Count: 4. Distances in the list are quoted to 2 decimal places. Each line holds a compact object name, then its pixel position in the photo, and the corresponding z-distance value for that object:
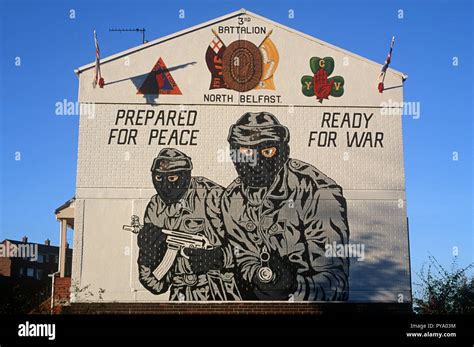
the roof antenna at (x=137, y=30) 28.43
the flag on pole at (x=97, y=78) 25.62
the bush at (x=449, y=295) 23.45
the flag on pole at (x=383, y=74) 25.44
